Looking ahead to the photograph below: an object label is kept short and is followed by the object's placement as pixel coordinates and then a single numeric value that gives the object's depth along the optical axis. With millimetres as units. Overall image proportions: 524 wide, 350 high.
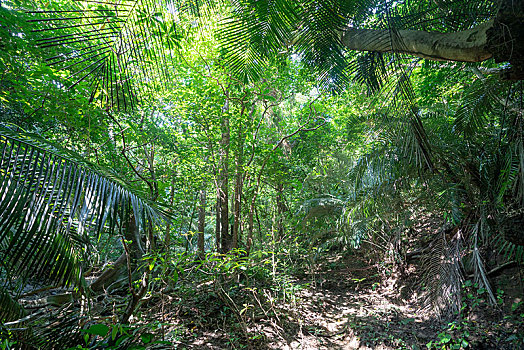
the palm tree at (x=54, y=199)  1799
